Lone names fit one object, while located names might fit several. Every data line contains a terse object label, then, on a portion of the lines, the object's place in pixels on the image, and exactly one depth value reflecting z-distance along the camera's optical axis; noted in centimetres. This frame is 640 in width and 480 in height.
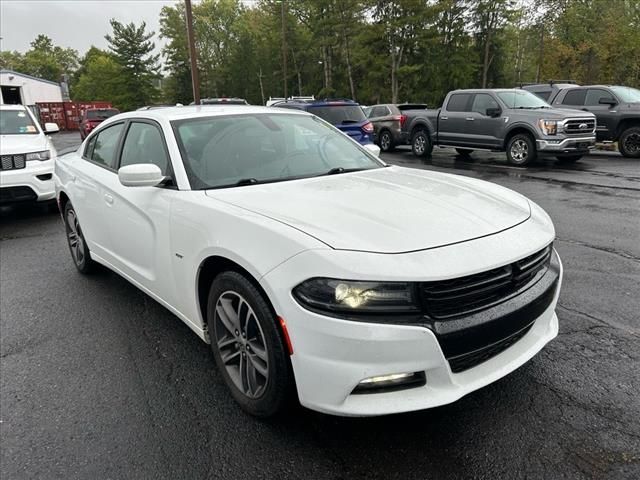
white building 3931
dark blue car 1133
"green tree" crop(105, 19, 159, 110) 5575
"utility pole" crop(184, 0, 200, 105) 2206
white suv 706
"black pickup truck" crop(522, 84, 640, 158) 1266
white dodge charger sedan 191
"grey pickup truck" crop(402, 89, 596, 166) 1116
